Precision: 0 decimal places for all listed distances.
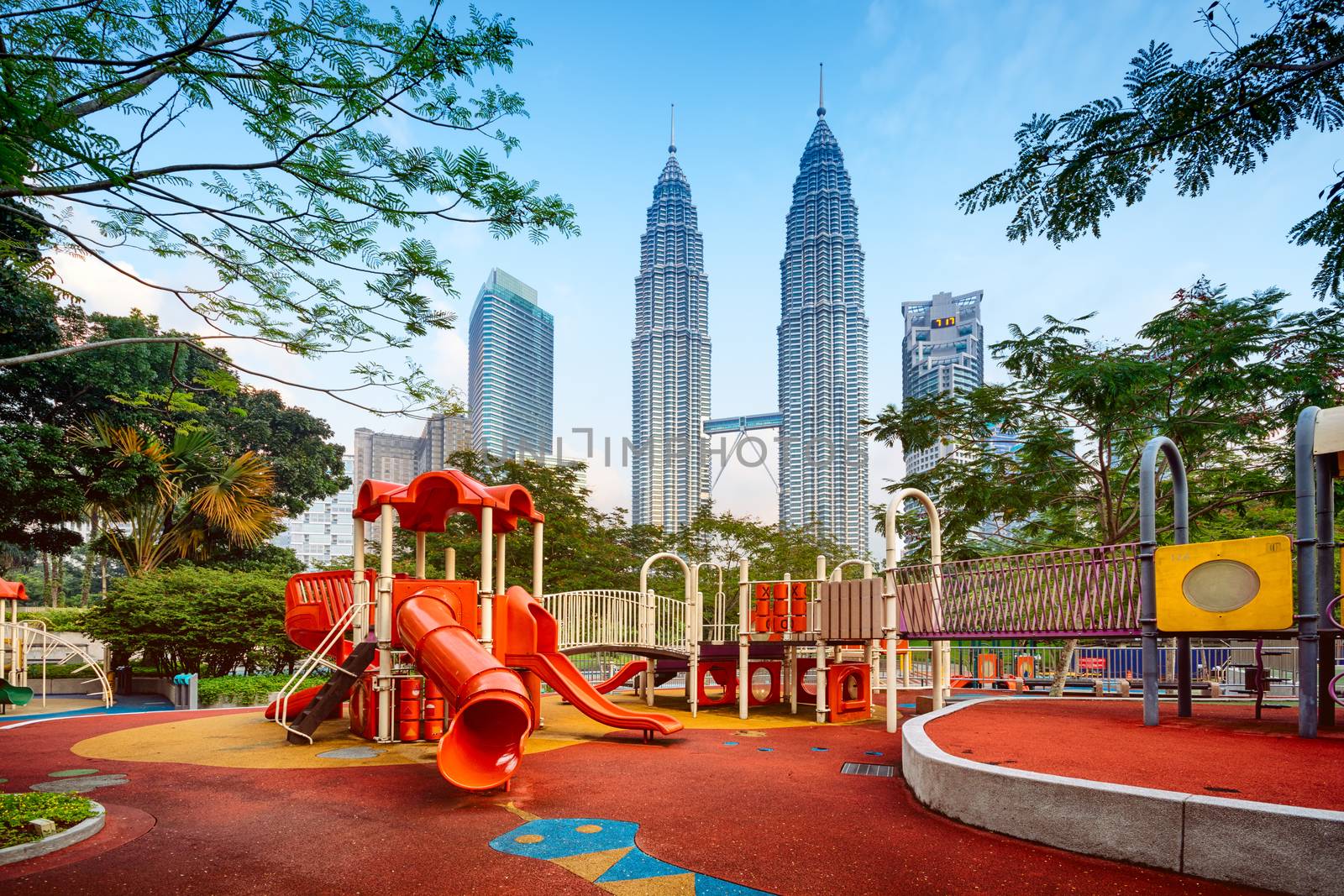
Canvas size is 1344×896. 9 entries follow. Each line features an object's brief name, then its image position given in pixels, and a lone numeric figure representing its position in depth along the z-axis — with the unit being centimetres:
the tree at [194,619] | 1825
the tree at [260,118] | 489
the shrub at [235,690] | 1730
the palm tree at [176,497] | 2275
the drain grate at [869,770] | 909
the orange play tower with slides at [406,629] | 1176
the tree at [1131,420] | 1379
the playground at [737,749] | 533
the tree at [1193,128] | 537
